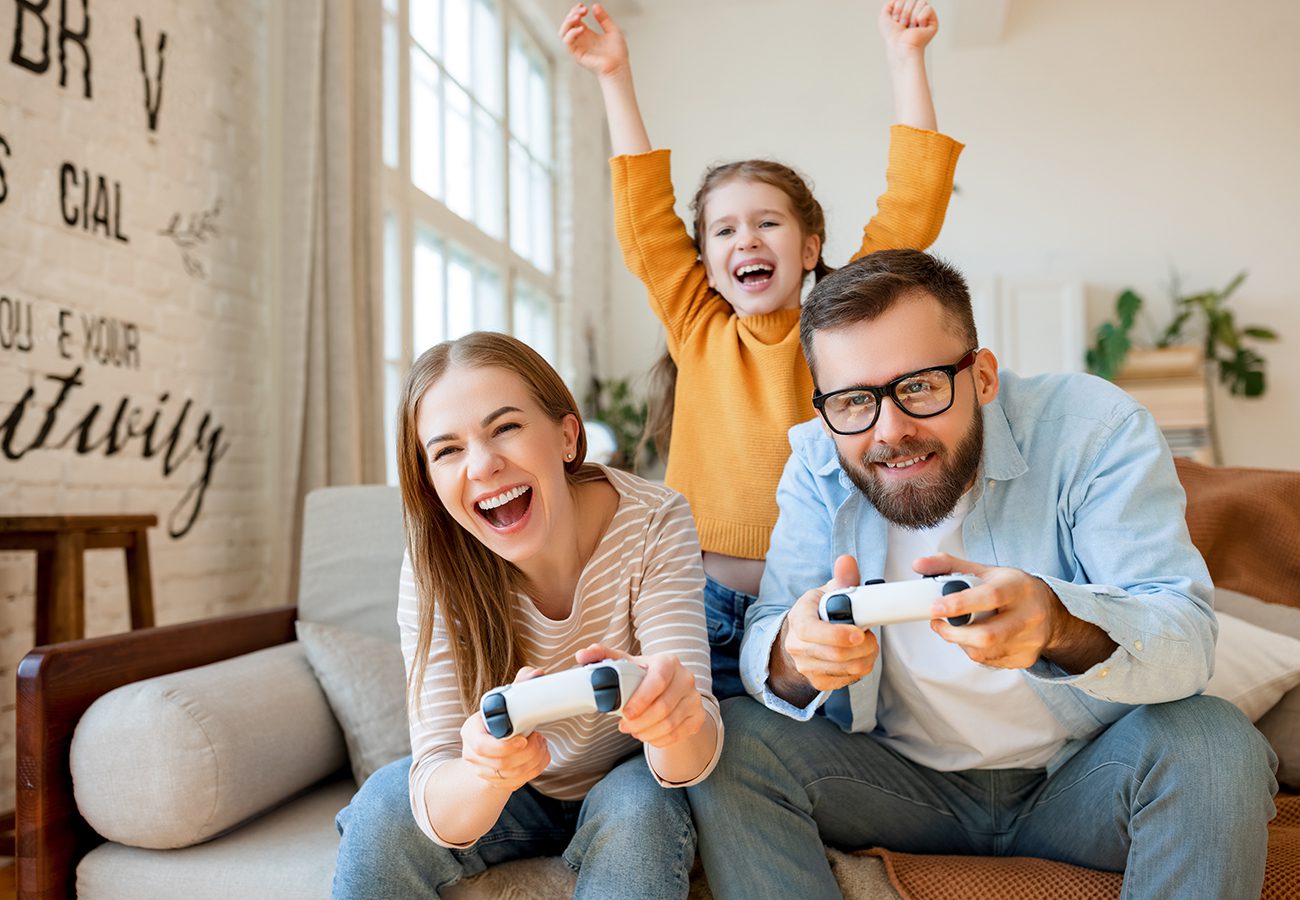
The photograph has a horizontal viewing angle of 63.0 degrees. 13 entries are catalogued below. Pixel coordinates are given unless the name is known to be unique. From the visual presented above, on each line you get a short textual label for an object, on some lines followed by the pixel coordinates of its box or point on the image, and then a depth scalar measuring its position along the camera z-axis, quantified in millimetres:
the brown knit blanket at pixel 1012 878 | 1318
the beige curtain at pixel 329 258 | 3369
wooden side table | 2227
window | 4398
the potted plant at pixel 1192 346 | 6406
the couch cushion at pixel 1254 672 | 1665
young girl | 1906
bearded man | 1188
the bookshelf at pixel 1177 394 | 6406
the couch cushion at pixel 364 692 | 1856
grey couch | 1539
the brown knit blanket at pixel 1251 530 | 1977
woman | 1299
